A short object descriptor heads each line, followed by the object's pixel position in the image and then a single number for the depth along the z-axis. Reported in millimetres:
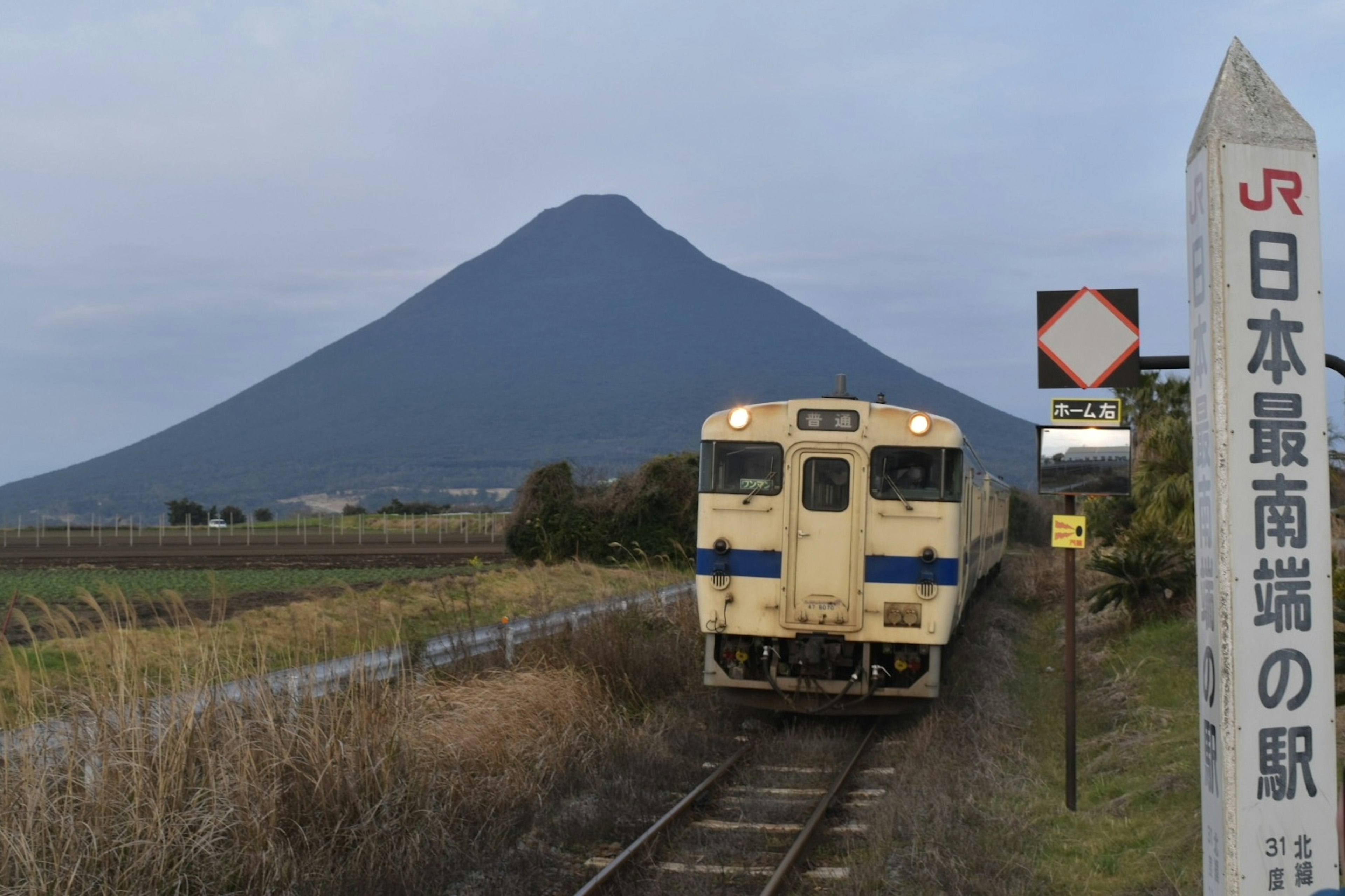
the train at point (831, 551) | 11133
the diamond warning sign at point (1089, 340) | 7988
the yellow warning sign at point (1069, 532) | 8609
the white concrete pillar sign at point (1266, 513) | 4590
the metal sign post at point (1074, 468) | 8391
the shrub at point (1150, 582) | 16719
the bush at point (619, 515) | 35594
